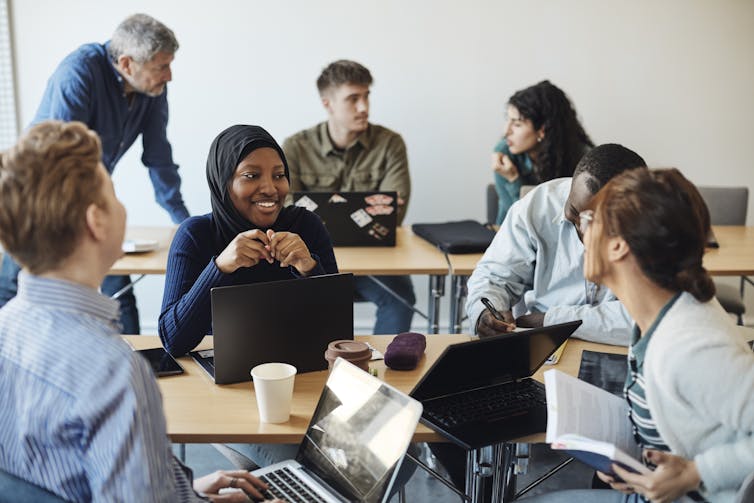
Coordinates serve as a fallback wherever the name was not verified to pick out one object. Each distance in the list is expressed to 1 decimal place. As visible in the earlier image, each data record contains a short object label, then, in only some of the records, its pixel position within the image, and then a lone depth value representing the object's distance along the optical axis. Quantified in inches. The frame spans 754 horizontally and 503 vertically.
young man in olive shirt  140.7
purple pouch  69.1
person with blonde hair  39.2
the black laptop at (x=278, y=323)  63.2
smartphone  68.0
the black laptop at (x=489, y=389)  58.4
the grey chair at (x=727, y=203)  142.1
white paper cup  58.0
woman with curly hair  133.3
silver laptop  50.5
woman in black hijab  71.0
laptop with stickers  116.0
